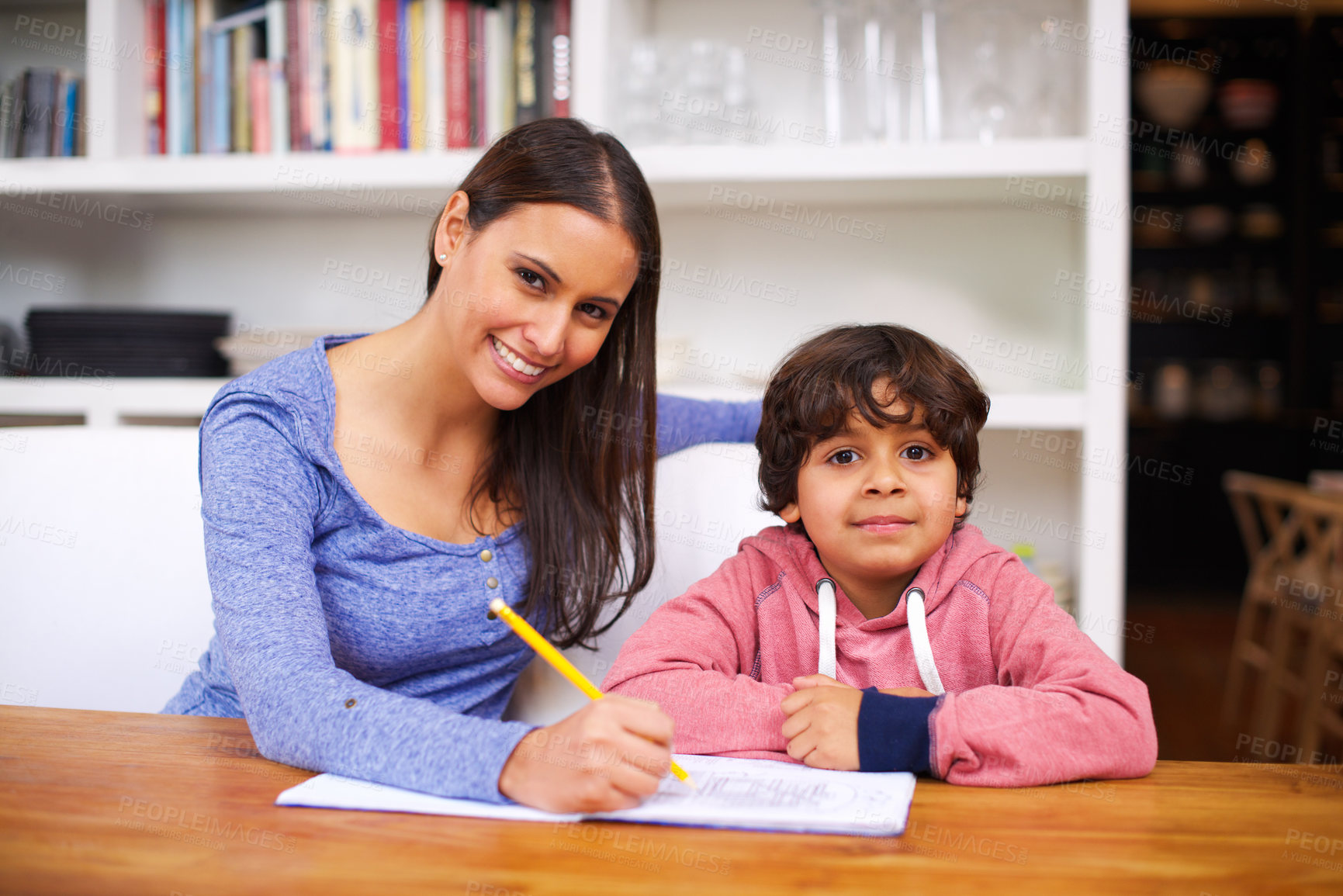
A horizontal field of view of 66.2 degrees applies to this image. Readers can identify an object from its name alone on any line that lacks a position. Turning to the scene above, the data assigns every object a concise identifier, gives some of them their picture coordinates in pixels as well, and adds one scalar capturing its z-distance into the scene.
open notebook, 0.63
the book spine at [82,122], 2.05
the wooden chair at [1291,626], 2.37
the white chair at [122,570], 1.32
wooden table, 0.56
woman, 0.87
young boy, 0.79
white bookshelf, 1.73
